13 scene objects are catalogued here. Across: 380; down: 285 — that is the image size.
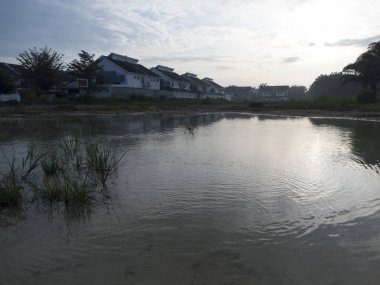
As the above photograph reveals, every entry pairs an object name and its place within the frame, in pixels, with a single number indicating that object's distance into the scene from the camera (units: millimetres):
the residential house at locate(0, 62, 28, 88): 48781
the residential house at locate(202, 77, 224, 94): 89875
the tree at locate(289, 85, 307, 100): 114500
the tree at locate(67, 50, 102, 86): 48969
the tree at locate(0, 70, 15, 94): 38397
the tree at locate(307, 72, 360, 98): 78450
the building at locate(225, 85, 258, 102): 113750
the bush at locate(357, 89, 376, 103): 40781
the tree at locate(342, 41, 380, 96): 43088
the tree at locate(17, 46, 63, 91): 46250
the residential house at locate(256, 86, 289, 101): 105700
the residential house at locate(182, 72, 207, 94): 80625
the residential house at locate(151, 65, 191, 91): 68438
